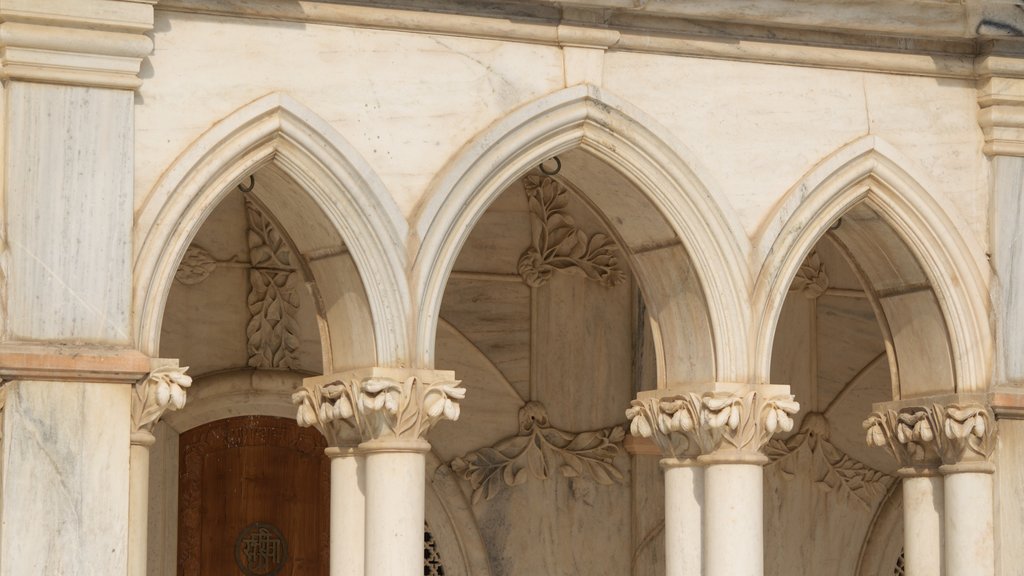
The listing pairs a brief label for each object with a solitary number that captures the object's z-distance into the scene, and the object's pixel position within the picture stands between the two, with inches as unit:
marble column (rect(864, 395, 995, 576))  625.1
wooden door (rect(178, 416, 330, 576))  689.6
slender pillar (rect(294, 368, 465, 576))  562.5
